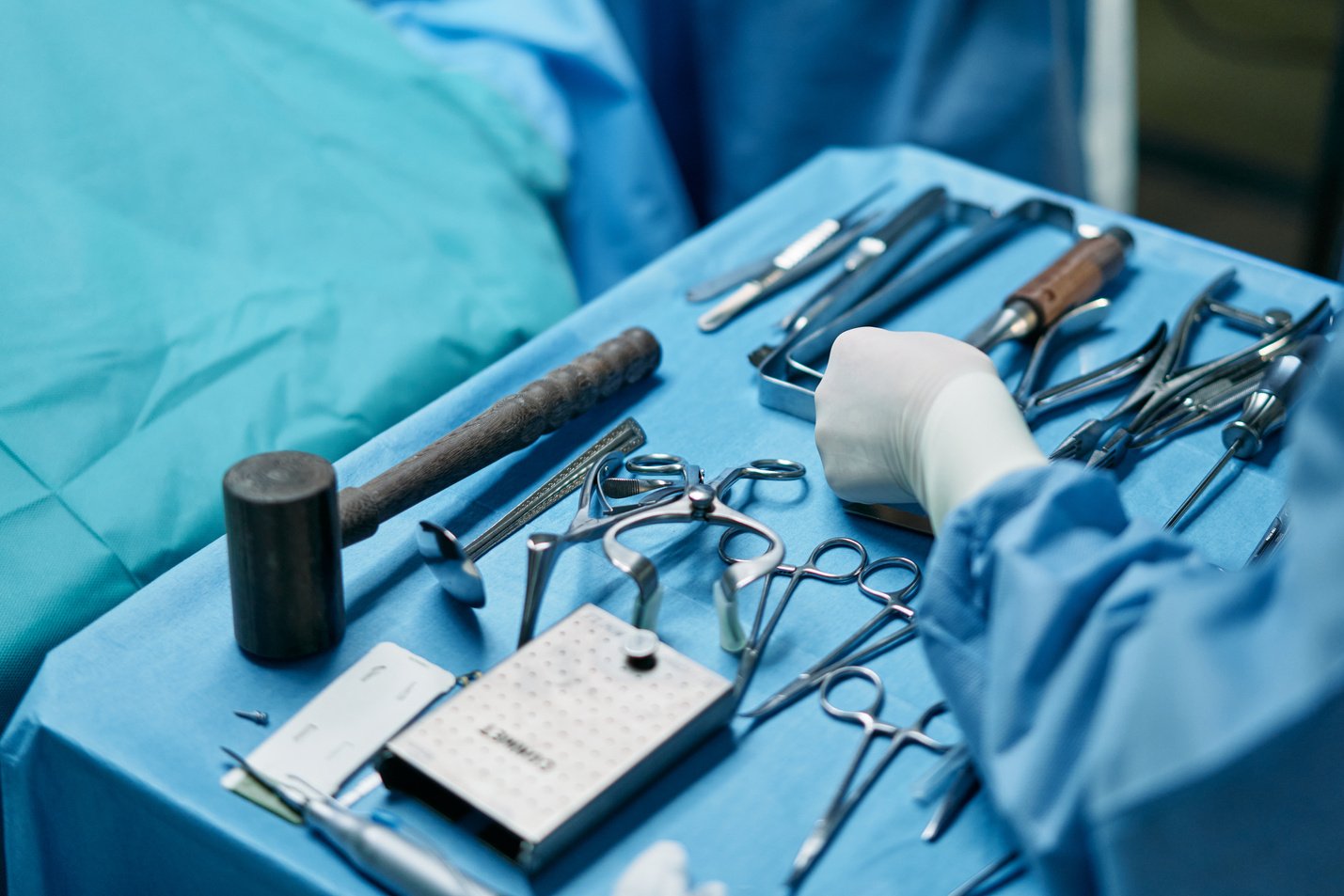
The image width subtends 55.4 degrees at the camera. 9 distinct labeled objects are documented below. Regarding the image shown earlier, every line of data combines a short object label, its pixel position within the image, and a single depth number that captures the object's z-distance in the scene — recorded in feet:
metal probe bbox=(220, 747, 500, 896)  1.99
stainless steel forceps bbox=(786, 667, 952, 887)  2.15
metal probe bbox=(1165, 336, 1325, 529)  3.05
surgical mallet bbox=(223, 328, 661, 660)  2.35
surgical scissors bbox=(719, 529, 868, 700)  2.49
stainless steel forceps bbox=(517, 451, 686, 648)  2.52
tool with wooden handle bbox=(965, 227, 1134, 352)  3.50
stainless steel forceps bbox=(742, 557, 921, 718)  2.44
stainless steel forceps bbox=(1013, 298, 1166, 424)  3.25
